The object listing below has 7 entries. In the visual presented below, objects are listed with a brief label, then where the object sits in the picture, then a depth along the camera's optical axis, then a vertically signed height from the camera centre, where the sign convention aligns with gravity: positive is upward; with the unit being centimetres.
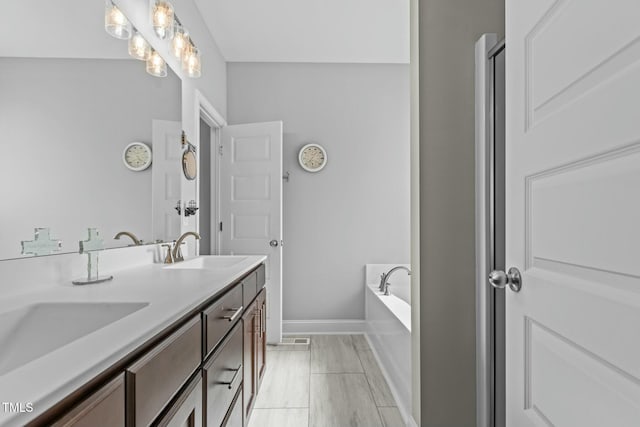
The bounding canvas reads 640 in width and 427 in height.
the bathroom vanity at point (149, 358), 51 -27
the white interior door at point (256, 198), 333 +16
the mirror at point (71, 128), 106 +31
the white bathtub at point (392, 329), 205 -80
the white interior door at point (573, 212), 69 +1
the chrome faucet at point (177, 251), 209 -21
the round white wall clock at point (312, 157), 366 +59
